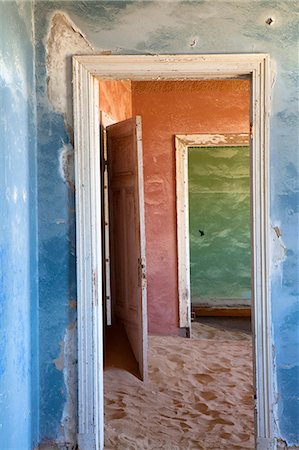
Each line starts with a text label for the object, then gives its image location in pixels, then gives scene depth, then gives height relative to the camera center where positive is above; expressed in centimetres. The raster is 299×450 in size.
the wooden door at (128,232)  434 -15
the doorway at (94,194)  290 +13
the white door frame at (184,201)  589 +18
